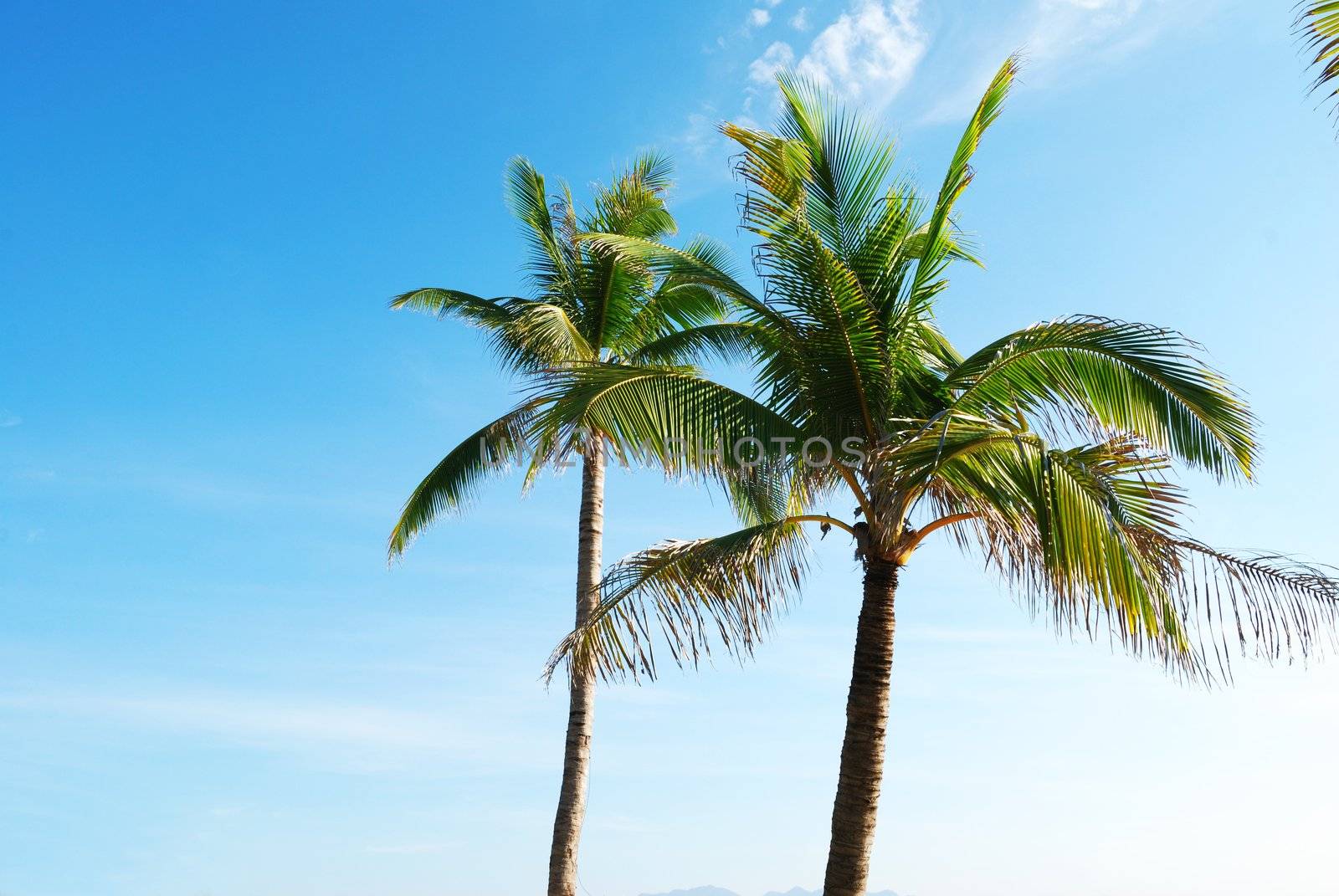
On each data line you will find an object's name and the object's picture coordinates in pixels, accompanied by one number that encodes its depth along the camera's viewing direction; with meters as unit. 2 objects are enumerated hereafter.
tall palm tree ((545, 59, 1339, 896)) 8.03
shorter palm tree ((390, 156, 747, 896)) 13.91
